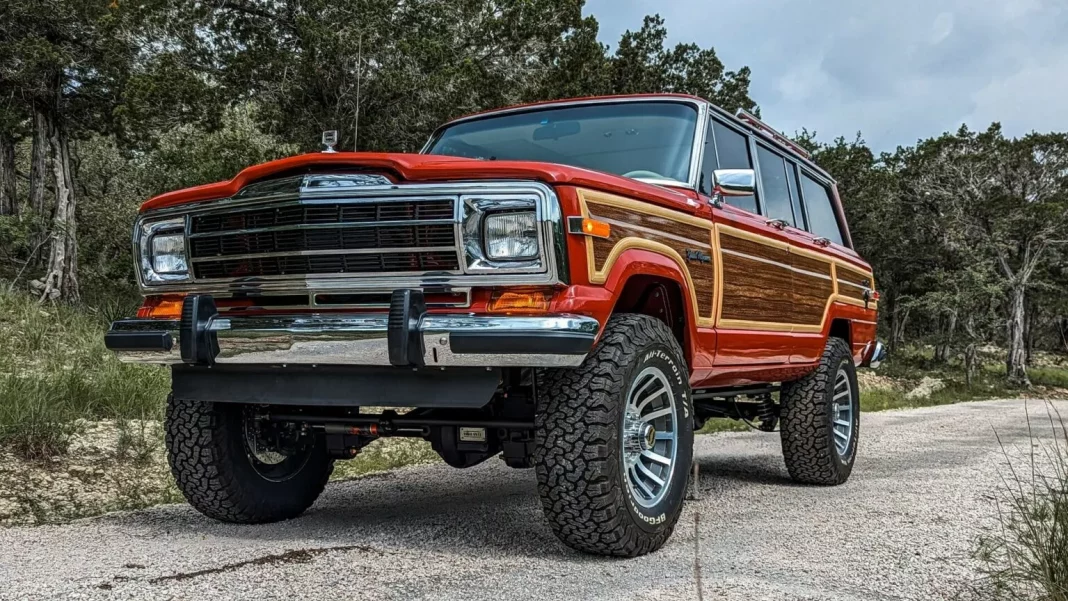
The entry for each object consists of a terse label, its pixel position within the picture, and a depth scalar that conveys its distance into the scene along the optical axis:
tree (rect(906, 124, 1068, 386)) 32.75
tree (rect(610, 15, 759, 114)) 27.06
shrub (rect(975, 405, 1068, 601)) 2.60
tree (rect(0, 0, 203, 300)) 14.99
